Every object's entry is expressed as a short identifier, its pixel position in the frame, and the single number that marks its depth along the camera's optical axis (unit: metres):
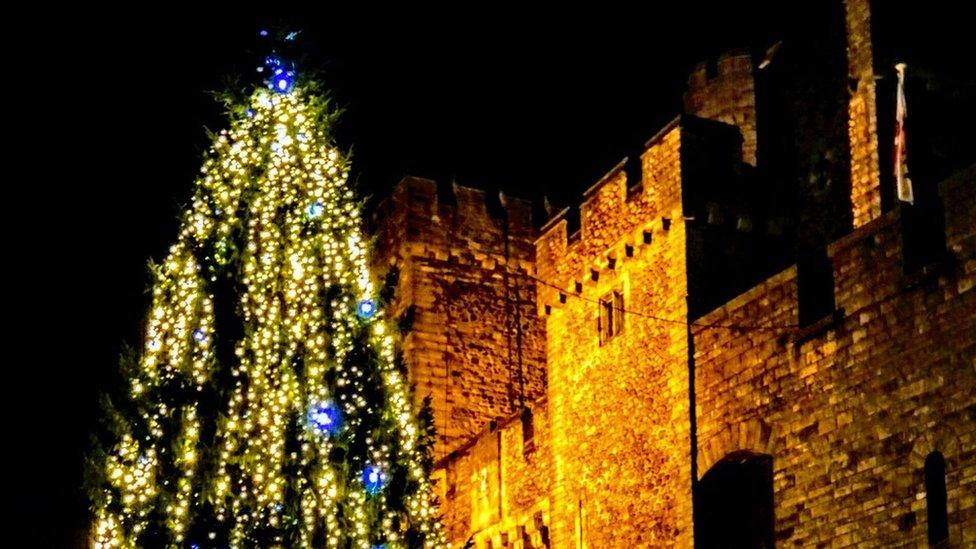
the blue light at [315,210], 20.34
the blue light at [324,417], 19.53
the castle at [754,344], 16.62
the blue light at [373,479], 19.61
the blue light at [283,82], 21.00
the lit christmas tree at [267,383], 19.23
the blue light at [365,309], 20.12
